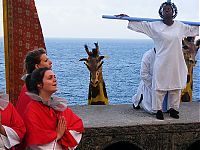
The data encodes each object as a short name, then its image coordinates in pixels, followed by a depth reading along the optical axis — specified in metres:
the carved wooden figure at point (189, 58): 5.47
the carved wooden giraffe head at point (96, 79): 5.19
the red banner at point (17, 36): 4.23
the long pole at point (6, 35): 4.22
